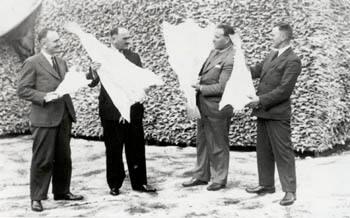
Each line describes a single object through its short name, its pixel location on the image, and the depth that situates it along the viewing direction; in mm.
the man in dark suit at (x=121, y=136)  5477
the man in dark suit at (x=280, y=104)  4938
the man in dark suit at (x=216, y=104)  5539
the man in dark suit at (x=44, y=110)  5047
